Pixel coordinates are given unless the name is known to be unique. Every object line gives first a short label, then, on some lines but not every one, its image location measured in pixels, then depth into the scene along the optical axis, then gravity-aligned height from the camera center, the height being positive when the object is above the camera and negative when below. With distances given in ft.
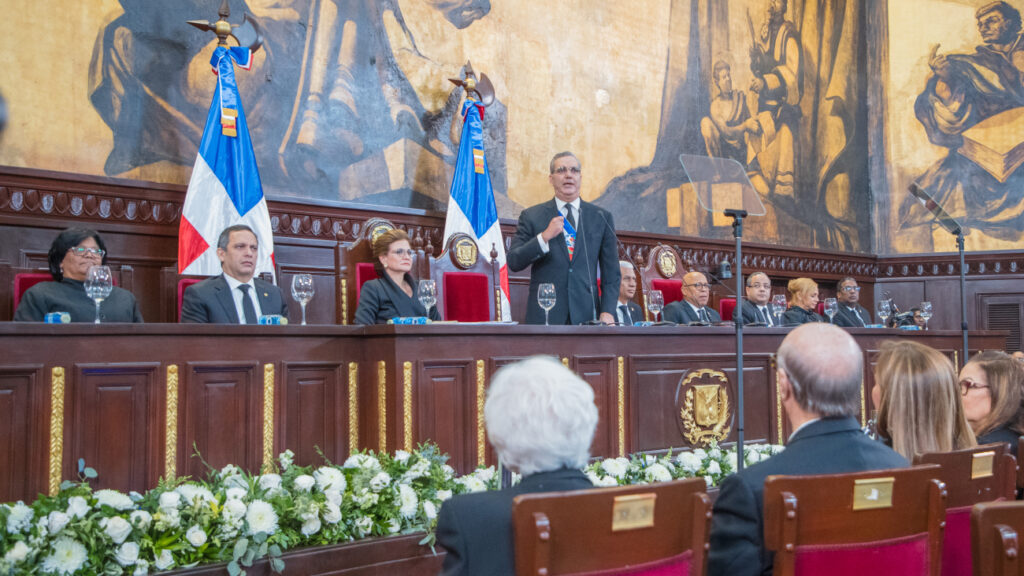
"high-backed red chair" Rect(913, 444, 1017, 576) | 8.11 -1.52
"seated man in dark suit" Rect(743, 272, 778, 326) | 27.32 +0.69
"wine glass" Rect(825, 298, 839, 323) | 24.36 +0.37
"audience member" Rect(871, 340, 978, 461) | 9.02 -0.81
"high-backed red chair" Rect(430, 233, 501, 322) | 21.01 +0.92
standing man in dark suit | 18.42 +1.42
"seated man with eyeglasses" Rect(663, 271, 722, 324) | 25.30 +0.49
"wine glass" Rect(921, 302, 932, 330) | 25.40 +0.25
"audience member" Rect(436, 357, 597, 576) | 5.95 -0.85
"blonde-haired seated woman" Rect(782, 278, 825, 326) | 27.66 +0.62
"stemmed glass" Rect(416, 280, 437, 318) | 15.89 +0.57
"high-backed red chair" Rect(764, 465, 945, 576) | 6.44 -1.45
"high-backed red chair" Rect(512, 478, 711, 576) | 5.53 -1.31
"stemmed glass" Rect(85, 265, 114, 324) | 12.91 +0.64
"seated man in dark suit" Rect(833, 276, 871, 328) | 28.78 +0.56
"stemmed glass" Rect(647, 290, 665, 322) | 18.80 +0.43
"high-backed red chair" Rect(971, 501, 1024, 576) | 5.87 -1.39
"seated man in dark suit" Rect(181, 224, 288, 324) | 15.71 +0.64
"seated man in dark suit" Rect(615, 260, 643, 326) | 23.80 +0.74
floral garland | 9.32 -2.09
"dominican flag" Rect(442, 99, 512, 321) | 24.29 +3.42
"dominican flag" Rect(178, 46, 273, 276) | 19.45 +3.04
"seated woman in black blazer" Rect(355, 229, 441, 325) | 17.40 +0.72
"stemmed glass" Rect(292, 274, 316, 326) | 14.87 +0.62
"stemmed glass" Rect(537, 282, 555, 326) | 16.42 +0.52
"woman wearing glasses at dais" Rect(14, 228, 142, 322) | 15.53 +0.67
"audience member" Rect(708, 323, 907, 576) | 7.02 -0.76
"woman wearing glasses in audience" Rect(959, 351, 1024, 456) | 10.49 -0.89
